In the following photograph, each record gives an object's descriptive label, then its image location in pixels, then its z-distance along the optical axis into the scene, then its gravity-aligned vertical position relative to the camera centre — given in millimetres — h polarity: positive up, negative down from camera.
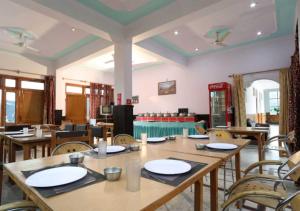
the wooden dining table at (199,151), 1331 -326
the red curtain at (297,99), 2853 +201
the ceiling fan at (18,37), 4484 +2086
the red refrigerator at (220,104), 5602 +245
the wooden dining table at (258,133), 2979 -402
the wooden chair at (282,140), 2615 -461
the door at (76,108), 7359 +177
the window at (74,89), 7436 +995
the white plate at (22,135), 2551 -344
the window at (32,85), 6320 +1024
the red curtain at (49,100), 6570 +463
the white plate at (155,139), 1875 -306
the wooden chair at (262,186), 1024 -513
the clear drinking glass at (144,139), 1788 -282
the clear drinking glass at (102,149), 1273 -275
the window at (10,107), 5934 +186
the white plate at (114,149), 1423 -315
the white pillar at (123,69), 4406 +1103
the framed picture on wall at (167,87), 7361 +1038
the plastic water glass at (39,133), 2583 -313
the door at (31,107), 6199 +199
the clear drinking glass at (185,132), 2270 -278
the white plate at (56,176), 776 -314
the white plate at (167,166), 925 -315
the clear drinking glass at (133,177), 738 -283
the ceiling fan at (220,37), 4660 +2089
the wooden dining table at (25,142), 2264 -411
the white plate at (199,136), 2090 -309
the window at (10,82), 5918 +1038
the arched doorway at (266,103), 8938 +511
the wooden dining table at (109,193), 614 -329
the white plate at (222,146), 1485 -309
